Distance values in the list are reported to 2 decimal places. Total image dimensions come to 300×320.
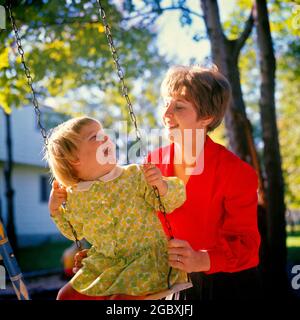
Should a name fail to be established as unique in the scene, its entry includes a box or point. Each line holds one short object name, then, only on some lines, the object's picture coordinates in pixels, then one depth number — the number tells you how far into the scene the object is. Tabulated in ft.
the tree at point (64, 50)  20.44
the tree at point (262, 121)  19.51
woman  7.90
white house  60.08
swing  7.36
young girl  7.55
